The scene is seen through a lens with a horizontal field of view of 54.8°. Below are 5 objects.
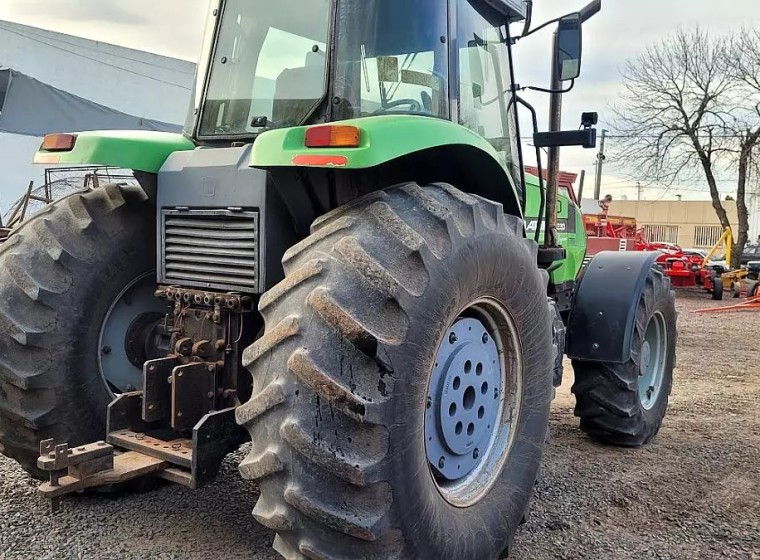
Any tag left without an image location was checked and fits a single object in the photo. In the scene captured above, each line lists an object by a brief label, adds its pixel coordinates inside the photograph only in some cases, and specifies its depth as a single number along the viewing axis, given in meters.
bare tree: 23.36
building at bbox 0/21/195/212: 12.29
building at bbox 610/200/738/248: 51.69
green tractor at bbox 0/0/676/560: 2.31
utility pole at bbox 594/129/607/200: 33.73
